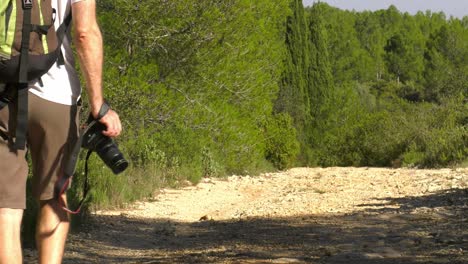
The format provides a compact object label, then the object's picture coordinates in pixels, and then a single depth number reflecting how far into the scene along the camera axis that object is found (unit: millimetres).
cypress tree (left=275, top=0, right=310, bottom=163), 42906
